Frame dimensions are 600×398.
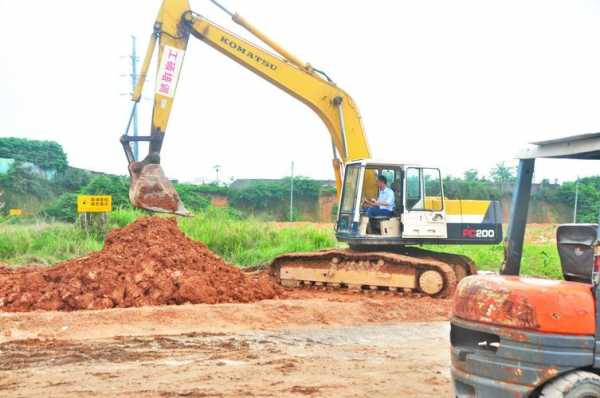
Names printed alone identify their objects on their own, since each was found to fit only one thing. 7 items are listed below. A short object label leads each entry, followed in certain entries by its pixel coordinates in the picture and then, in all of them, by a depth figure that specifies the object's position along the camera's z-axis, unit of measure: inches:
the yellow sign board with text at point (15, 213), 810.0
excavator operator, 521.3
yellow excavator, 513.7
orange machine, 170.9
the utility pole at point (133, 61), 1487.5
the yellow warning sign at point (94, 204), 655.1
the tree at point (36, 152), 1355.8
